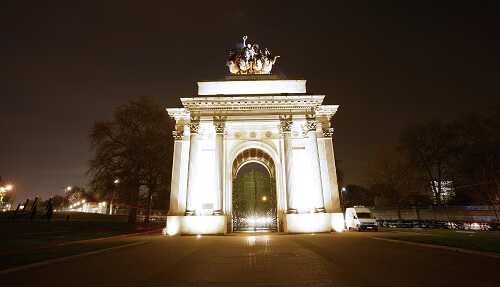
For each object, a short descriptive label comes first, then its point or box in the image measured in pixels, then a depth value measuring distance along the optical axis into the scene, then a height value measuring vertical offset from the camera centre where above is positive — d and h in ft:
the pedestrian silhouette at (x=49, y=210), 118.38 +6.10
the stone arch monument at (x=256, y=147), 88.07 +21.82
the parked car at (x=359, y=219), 99.71 -0.78
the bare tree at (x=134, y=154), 114.52 +27.47
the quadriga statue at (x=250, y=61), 113.91 +60.78
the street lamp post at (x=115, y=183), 113.70 +15.34
